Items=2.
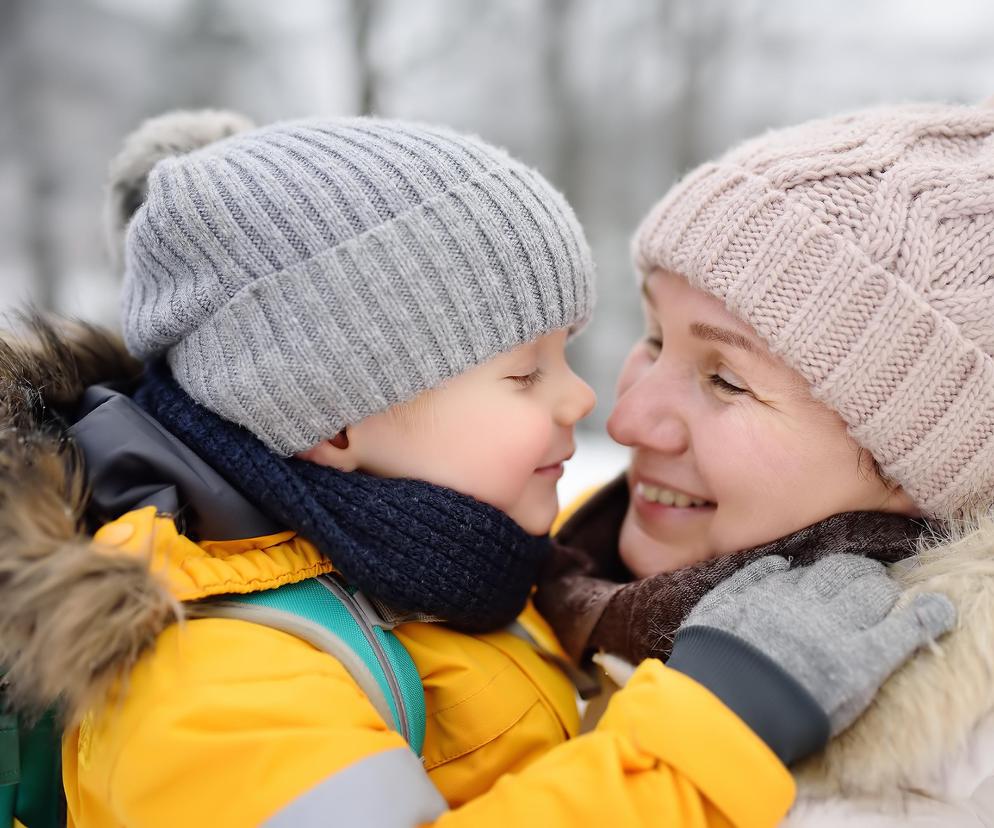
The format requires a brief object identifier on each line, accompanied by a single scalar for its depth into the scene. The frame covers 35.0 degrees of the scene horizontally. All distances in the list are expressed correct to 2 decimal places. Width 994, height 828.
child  0.55
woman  0.61
